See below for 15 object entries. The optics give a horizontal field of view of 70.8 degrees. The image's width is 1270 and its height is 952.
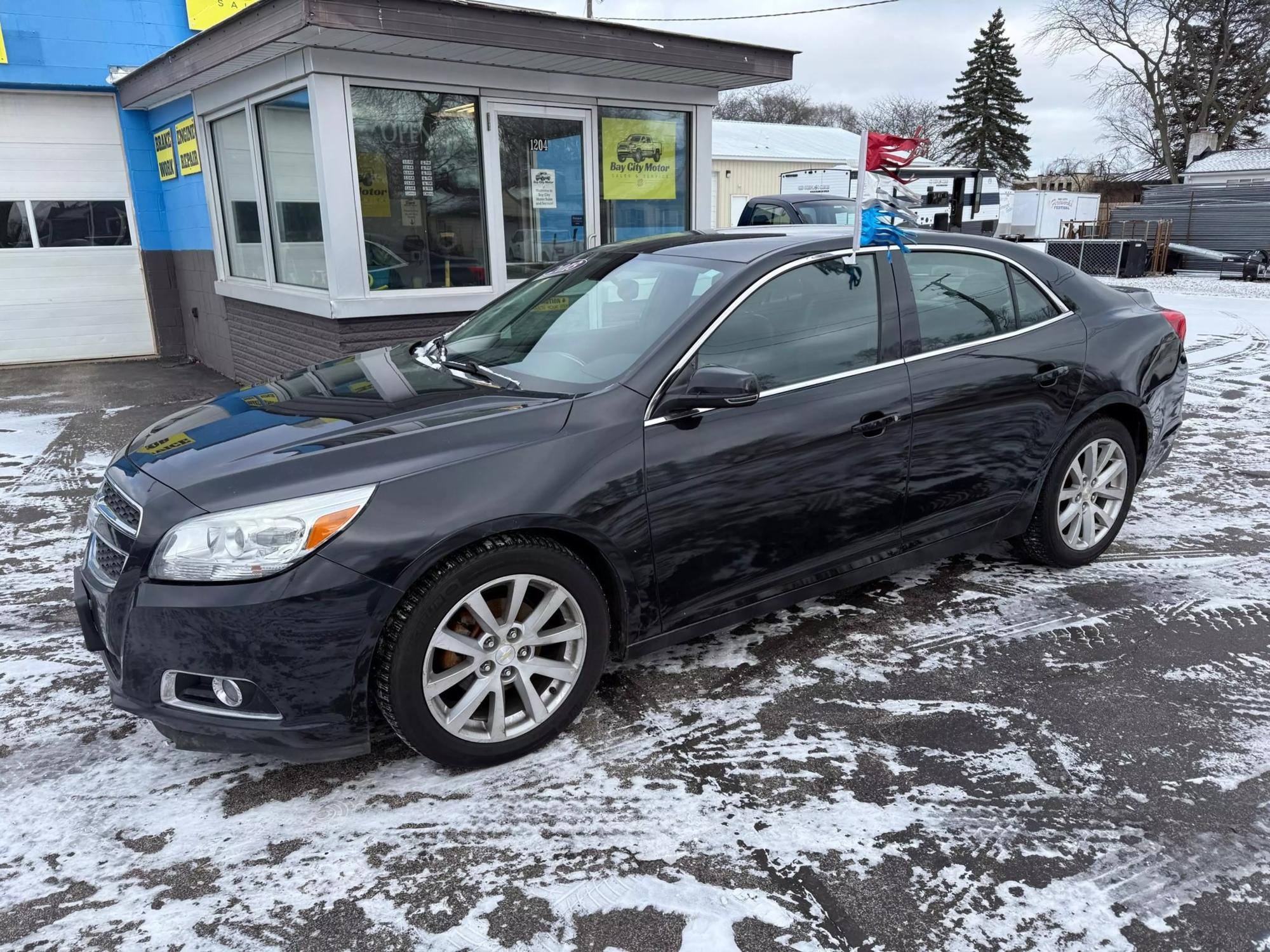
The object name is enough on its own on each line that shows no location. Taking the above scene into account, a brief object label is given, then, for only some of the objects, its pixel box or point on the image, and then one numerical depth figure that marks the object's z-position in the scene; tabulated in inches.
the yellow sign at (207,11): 404.8
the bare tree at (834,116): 2738.7
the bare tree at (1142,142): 1919.3
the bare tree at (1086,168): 2097.7
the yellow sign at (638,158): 324.2
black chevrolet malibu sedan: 98.3
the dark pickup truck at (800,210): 483.5
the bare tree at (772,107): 2615.7
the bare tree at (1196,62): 1534.2
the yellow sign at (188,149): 369.1
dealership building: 265.9
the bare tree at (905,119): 2532.0
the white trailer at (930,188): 756.3
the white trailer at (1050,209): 1304.1
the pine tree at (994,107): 2092.8
